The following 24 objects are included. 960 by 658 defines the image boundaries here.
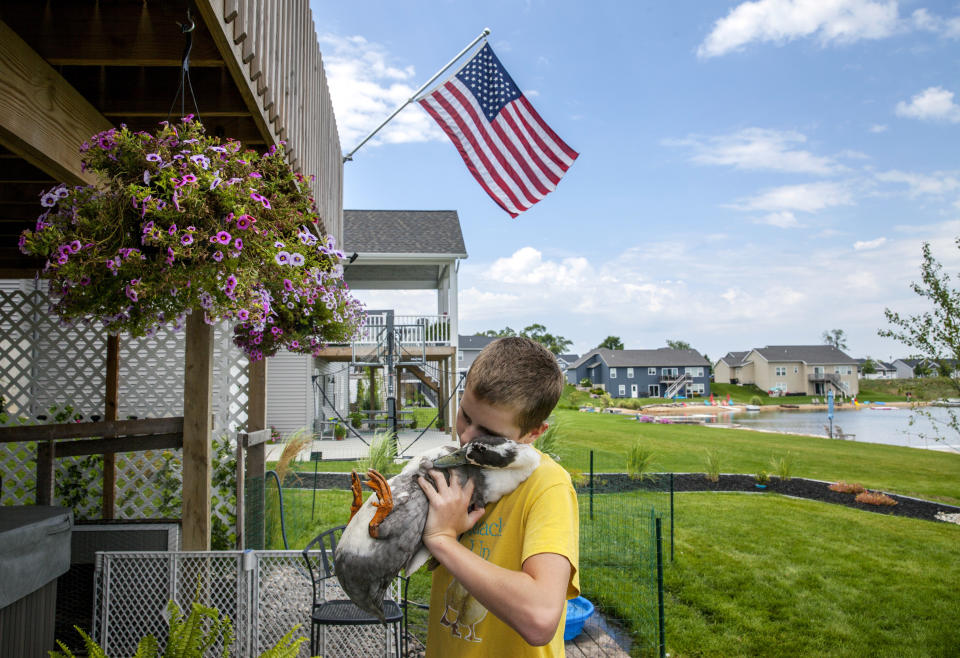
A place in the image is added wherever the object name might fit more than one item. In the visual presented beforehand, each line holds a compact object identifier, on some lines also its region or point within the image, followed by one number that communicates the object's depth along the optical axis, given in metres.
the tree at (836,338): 96.56
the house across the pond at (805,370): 67.00
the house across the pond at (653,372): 64.19
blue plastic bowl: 4.07
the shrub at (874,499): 9.16
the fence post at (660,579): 3.61
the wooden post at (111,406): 4.65
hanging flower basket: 2.27
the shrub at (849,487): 9.83
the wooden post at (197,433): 3.21
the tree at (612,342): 81.56
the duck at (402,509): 0.99
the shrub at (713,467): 10.41
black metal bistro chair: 2.99
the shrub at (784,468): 10.44
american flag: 5.94
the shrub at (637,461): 8.71
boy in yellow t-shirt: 0.97
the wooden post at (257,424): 4.85
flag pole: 6.28
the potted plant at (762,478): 10.49
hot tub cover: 2.41
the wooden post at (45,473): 3.81
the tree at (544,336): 66.50
